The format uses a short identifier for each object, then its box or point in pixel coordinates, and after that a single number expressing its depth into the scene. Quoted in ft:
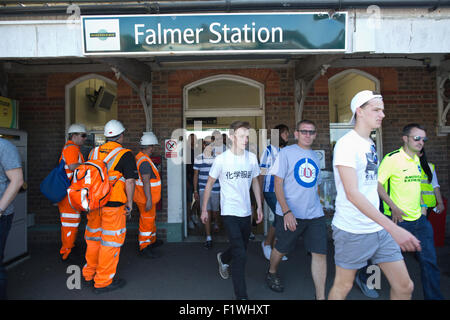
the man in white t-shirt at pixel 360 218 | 8.44
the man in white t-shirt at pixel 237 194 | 11.76
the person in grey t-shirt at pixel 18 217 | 15.84
